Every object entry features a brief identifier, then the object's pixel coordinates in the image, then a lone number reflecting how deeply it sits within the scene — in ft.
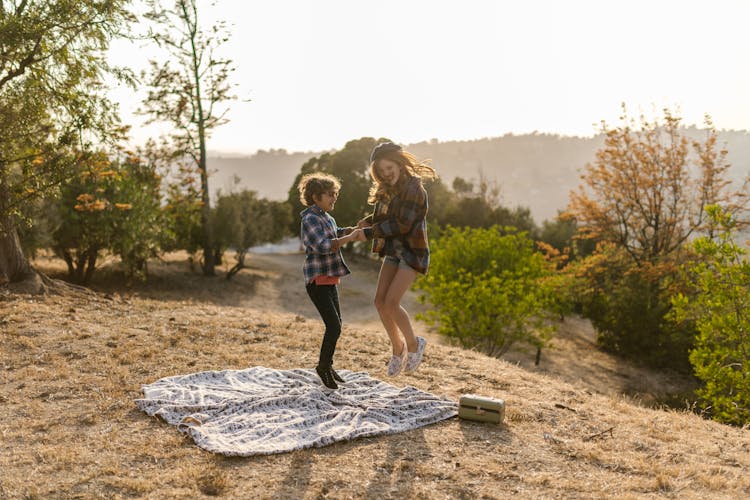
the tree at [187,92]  69.41
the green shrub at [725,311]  26.13
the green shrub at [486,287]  44.19
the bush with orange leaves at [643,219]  58.65
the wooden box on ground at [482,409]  15.65
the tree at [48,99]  28.58
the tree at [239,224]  77.87
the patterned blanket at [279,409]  14.17
